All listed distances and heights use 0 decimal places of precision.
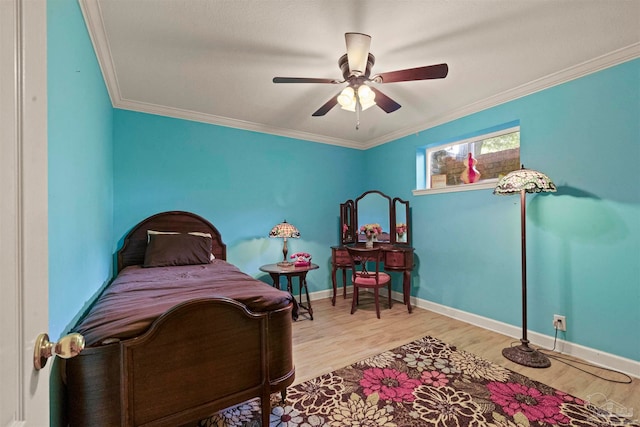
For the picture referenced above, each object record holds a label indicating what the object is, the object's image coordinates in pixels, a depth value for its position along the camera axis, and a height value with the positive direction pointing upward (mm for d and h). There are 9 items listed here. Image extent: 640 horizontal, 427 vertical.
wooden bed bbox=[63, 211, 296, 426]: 1144 -680
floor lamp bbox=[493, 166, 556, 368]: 2191 -64
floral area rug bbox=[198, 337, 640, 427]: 1636 -1233
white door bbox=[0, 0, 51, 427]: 488 +14
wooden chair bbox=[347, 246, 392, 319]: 3270 -753
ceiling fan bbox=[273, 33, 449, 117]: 1725 +976
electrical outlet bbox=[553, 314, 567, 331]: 2400 -966
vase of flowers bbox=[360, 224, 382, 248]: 3846 -242
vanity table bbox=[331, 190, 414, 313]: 3533 -245
